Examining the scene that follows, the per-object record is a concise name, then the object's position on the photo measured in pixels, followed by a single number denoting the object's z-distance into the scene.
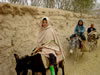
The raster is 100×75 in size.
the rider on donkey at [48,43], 2.80
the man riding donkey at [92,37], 5.85
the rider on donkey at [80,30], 4.93
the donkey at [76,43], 4.44
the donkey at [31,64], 2.36
